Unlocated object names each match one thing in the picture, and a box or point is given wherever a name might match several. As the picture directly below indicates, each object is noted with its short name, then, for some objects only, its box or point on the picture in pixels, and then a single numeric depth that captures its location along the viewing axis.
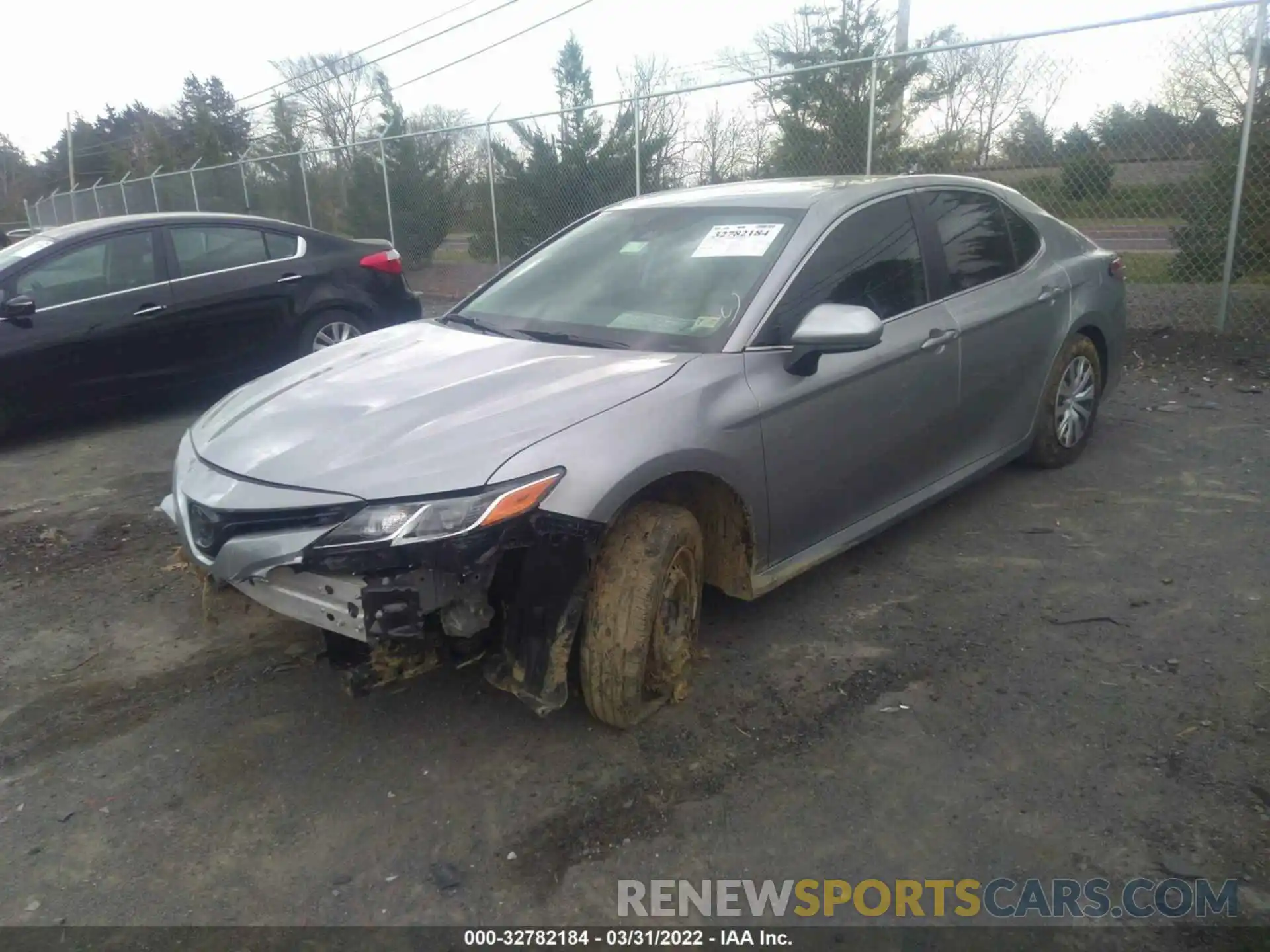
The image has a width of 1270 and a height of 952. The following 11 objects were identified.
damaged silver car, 2.59
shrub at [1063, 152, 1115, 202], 7.81
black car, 6.38
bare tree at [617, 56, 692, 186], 10.42
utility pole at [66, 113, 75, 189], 54.09
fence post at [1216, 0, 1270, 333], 6.80
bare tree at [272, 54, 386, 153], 32.66
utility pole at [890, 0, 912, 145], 8.92
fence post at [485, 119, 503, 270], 12.23
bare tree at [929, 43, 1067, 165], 8.08
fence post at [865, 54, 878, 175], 8.42
